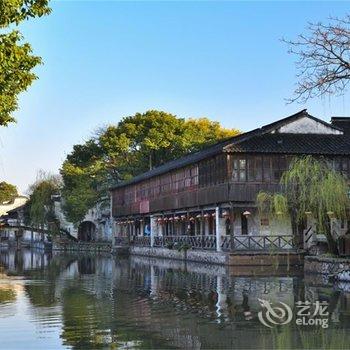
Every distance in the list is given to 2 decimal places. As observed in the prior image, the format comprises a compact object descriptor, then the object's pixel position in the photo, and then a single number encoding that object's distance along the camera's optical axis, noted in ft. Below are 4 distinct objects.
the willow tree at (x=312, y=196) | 87.40
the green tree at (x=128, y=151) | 204.44
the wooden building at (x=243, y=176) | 112.16
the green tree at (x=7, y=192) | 387.34
